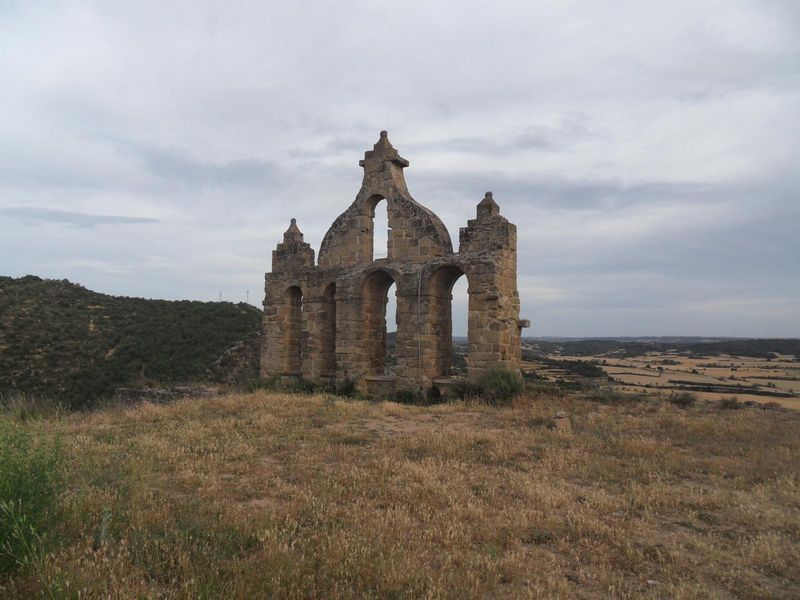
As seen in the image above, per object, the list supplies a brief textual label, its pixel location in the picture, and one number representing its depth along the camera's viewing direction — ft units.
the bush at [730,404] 39.17
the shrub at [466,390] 40.83
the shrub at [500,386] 38.93
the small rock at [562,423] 29.35
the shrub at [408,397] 43.32
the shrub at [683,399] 40.21
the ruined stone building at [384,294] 41.83
